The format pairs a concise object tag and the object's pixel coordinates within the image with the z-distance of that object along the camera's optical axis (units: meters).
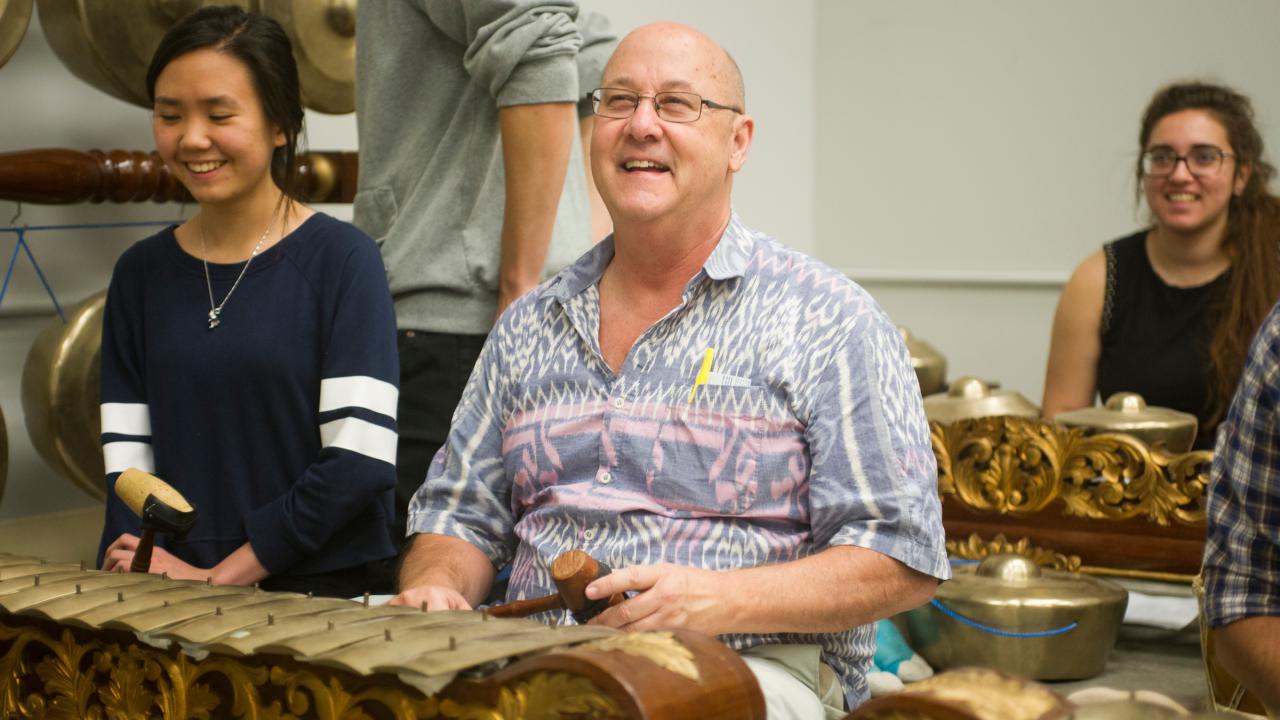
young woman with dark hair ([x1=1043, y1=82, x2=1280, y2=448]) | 2.70
